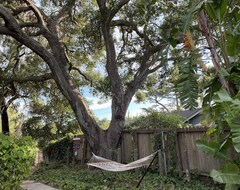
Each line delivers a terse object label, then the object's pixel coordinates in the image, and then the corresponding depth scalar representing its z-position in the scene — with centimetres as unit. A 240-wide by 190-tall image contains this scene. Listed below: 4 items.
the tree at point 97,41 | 615
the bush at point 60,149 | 818
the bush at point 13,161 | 289
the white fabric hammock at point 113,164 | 395
